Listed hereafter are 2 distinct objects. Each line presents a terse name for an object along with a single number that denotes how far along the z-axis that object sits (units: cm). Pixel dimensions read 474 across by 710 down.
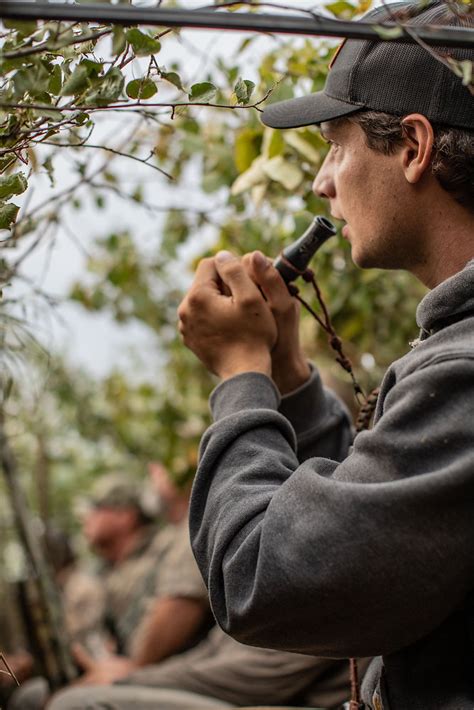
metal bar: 83
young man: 100
